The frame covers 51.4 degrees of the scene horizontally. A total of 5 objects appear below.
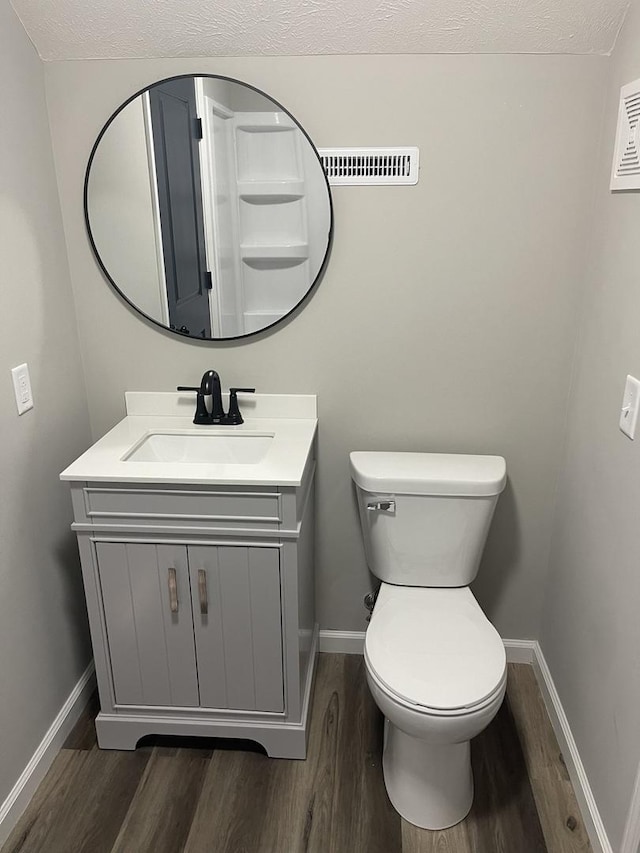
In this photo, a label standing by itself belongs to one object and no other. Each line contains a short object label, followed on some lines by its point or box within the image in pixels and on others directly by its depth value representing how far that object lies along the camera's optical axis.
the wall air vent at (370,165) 1.81
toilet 1.54
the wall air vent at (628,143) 1.51
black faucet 1.97
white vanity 1.69
